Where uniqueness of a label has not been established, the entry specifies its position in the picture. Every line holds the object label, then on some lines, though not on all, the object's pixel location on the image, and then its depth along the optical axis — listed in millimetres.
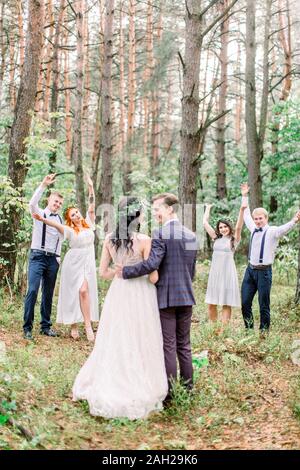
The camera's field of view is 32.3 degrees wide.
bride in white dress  5027
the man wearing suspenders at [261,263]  7867
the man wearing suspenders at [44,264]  7855
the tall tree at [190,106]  9641
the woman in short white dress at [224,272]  8727
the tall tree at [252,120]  13891
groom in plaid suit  5219
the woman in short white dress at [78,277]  8234
